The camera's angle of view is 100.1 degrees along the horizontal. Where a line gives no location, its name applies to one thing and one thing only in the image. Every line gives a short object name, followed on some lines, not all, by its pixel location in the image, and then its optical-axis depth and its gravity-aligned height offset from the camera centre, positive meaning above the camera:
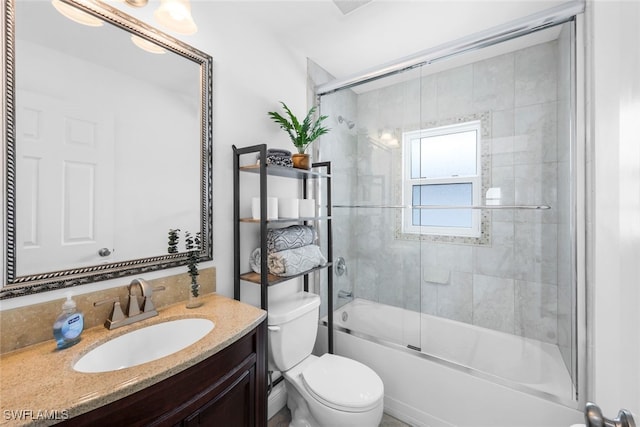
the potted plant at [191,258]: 1.19 -0.21
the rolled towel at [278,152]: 1.49 +0.34
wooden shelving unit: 1.32 -0.03
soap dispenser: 0.83 -0.36
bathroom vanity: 0.61 -0.44
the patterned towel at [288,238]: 1.51 -0.15
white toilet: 1.27 -0.89
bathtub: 1.38 -0.94
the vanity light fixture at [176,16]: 1.10 +0.82
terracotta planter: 1.63 +0.32
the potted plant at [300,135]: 1.63 +0.50
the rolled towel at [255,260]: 1.52 -0.28
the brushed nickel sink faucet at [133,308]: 1.00 -0.38
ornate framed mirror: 0.85 +0.26
